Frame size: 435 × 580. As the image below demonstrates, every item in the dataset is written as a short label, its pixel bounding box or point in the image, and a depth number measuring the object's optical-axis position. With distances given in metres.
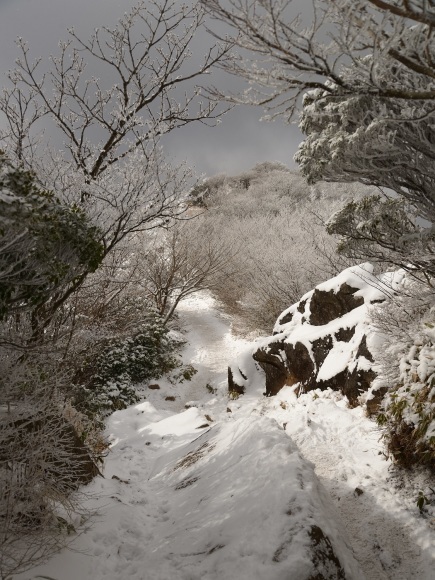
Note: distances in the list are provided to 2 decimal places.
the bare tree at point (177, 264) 16.31
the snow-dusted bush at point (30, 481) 3.38
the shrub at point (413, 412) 4.34
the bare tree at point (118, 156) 6.59
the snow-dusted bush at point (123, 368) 9.96
